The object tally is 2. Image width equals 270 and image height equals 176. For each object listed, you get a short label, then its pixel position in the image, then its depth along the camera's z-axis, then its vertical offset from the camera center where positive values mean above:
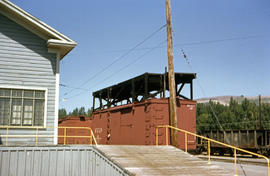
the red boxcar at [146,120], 18.22 -0.06
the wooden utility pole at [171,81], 15.67 +2.05
